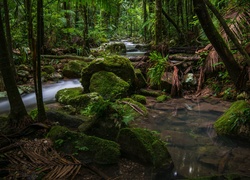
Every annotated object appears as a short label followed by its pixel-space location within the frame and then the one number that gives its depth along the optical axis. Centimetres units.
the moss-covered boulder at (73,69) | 1075
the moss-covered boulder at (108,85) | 722
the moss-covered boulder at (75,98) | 656
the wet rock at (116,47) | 1684
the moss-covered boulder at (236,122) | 457
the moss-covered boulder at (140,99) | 735
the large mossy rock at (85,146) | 346
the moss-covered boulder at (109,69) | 801
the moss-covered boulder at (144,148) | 351
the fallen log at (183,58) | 886
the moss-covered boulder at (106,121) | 438
